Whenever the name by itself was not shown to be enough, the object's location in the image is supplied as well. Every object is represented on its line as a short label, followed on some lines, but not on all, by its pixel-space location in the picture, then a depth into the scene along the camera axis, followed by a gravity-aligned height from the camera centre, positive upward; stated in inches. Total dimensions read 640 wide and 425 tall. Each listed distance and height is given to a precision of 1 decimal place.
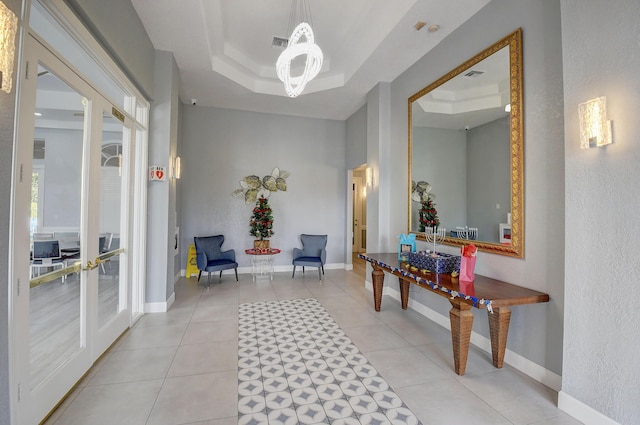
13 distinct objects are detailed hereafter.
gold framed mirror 107.9 +29.4
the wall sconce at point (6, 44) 48.8 +29.0
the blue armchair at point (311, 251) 237.8 -28.4
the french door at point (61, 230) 68.9 -4.5
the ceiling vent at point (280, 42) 177.6 +106.6
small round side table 244.3 -41.3
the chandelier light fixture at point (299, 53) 115.6 +65.7
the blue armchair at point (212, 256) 210.8 -29.8
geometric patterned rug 79.3 -52.5
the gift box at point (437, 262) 120.0 -18.2
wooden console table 90.9 -25.8
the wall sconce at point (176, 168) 171.8 +28.8
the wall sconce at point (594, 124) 72.4 +24.1
